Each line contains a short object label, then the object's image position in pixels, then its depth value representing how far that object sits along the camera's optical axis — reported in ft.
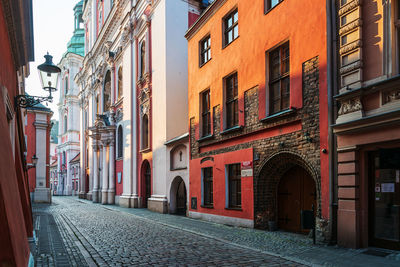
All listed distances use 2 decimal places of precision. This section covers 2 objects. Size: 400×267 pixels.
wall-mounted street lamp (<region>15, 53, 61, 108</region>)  29.76
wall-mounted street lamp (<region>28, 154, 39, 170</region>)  86.17
